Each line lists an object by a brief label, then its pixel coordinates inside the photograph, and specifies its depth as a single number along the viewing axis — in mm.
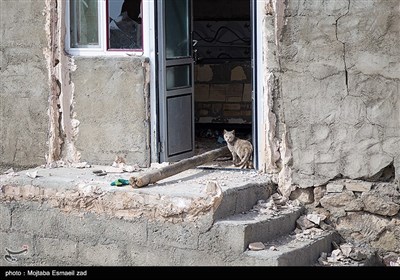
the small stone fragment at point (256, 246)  8438
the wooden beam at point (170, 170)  9148
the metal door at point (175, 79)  10242
